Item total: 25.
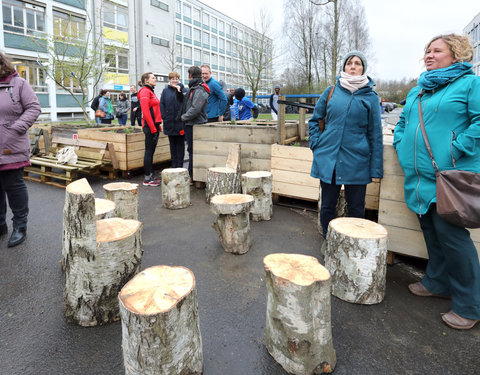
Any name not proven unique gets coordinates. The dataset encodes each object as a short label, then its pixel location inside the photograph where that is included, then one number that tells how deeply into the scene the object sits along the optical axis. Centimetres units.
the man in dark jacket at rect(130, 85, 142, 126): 1039
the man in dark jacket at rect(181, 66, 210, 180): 622
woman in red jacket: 652
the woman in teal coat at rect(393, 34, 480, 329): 240
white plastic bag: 682
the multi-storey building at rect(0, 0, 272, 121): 2273
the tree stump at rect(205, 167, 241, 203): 527
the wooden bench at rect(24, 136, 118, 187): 662
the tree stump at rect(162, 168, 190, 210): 540
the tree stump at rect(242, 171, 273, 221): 485
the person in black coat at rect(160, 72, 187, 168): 654
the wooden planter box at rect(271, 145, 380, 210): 511
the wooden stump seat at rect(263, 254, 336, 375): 204
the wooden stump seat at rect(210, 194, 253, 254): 372
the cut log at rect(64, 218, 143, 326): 249
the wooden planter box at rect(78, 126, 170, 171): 708
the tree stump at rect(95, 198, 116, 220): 334
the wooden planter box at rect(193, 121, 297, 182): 568
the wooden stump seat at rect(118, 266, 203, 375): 183
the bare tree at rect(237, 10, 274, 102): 2214
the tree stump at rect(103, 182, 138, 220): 443
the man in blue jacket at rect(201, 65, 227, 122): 719
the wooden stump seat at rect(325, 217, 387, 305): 273
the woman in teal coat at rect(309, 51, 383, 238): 318
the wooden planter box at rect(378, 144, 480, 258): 324
